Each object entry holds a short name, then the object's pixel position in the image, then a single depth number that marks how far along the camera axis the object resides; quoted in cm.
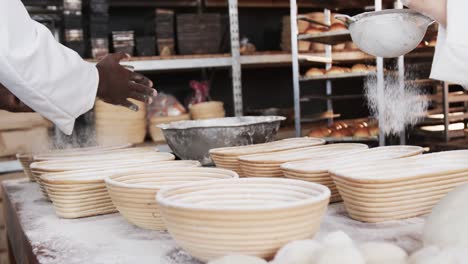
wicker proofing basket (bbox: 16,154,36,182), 170
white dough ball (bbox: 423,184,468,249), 73
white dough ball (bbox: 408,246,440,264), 63
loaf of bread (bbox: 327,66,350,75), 324
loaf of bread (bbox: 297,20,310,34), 346
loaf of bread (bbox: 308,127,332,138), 327
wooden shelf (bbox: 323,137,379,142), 301
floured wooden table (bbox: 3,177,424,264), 86
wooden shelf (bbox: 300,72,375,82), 299
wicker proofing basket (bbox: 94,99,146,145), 297
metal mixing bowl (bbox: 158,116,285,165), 165
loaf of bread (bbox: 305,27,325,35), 333
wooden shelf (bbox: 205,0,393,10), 319
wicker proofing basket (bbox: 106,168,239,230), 96
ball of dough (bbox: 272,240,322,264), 67
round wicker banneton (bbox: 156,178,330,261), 74
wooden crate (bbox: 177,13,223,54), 323
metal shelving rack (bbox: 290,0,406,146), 286
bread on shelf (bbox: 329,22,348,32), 321
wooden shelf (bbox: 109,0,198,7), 370
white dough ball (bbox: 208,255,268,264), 67
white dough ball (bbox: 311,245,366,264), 61
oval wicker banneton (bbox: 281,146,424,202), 107
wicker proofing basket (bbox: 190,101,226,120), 314
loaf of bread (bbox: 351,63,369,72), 312
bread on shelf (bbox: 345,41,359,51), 365
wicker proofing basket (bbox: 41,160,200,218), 111
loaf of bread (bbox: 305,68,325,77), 331
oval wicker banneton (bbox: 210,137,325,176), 136
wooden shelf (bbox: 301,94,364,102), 326
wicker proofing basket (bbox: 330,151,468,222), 92
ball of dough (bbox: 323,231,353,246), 67
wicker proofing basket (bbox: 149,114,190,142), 310
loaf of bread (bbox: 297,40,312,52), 356
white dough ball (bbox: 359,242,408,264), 66
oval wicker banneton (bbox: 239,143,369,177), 120
